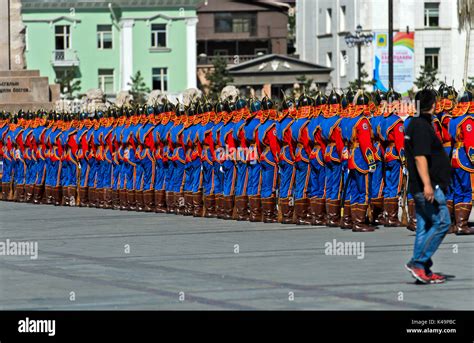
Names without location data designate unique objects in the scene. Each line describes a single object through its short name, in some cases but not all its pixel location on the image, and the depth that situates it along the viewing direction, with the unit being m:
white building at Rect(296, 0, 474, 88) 82.31
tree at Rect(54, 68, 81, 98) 82.50
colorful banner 77.50
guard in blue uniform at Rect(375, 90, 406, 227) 20.83
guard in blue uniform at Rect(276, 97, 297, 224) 22.59
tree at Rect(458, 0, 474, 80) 70.44
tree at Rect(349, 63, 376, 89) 64.62
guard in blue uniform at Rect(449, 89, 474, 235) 19.55
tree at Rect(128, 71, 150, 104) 82.08
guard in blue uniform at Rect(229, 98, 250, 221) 23.73
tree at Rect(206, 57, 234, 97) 82.16
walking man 14.05
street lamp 51.88
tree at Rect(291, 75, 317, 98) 75.66
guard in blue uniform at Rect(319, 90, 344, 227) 21.44
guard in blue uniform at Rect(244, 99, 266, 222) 23.41
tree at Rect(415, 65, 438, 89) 78.32
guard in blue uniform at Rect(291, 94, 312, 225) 22.19
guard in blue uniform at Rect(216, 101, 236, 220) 24.09
